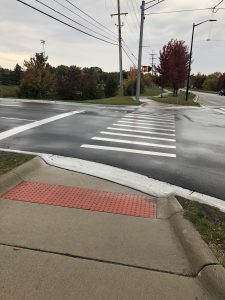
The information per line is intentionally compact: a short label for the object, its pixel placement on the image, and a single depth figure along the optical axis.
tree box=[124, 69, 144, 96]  34.52
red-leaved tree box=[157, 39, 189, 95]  28.05
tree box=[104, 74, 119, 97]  31.53
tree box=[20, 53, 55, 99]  25.93
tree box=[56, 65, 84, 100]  28.94
